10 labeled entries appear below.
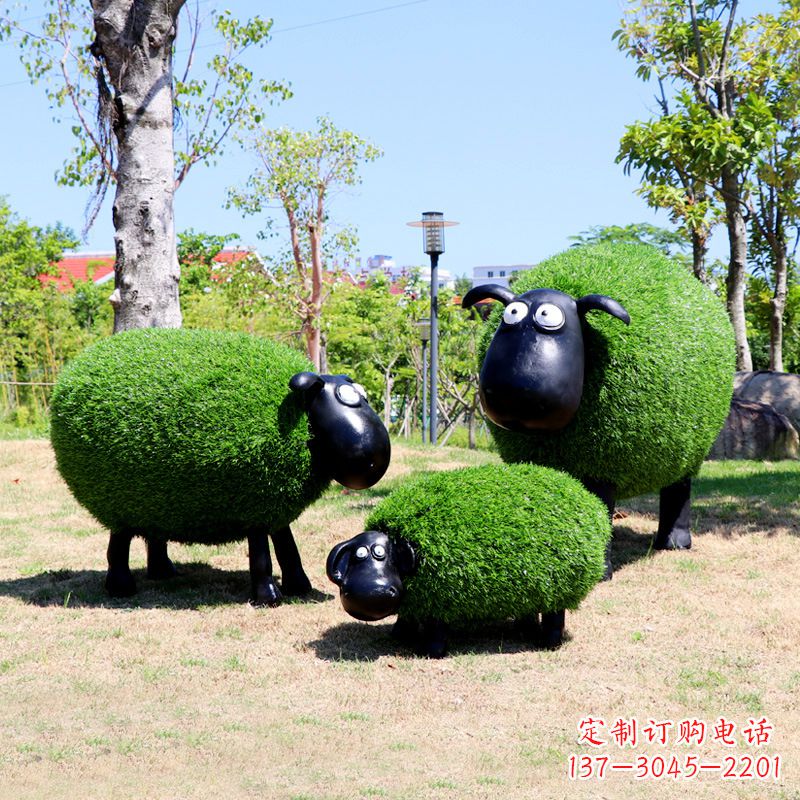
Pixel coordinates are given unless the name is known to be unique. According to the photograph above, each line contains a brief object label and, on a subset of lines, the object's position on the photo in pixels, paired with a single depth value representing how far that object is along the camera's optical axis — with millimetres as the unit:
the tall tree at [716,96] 12352
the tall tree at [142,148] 8383
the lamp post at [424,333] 17188
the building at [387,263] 98000
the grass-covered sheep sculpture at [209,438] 5727
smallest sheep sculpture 4895
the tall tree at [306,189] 20250
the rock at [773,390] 13383
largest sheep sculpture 5715
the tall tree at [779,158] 13758
